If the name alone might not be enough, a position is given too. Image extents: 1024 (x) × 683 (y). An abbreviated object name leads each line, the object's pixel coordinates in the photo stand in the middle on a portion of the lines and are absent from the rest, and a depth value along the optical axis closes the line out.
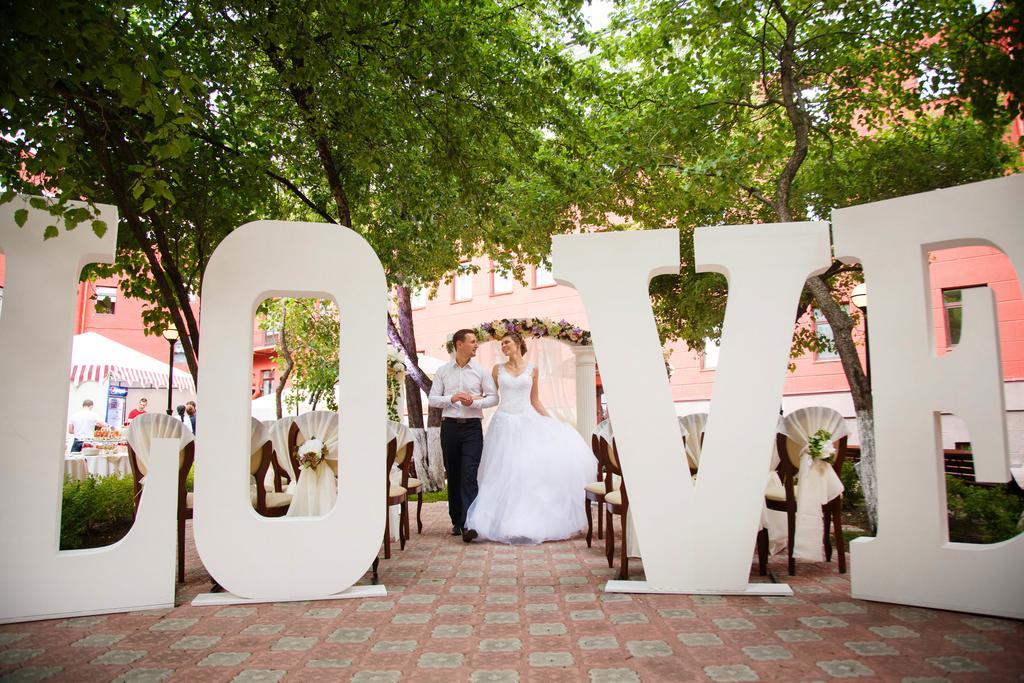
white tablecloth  9.27
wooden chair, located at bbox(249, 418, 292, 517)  5.50
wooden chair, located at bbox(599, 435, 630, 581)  4.98
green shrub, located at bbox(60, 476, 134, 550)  6.28
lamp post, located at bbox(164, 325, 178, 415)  13.91
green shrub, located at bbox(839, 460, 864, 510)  8.36
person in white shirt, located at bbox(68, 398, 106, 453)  10.85
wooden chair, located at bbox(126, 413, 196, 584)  5.18
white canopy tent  12.64
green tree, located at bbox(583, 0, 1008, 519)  7.77
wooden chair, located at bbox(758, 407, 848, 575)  5.25
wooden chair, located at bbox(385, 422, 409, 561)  5.87
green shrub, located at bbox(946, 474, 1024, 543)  6.23
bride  6.71
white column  10.82
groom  6.86
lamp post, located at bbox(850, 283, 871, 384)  10.27
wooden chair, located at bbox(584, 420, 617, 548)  6.02
